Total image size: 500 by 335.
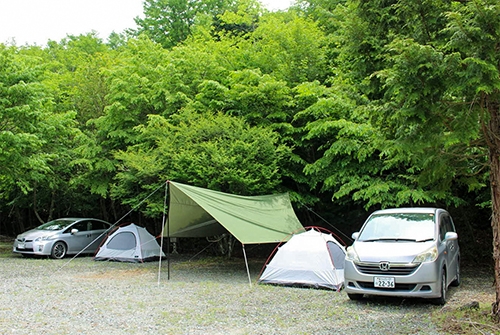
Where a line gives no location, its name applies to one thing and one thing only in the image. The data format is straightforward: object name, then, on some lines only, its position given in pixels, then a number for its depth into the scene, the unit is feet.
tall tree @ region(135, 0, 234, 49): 84.33
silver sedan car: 39.99
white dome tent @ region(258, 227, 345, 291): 25.41
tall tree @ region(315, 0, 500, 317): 13.34
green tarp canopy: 27.89
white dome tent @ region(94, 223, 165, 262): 38.55
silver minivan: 19.58
